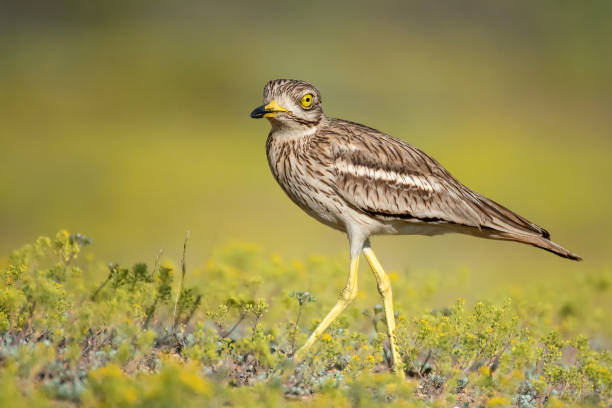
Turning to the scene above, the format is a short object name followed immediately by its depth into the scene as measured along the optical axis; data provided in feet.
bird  37.60
